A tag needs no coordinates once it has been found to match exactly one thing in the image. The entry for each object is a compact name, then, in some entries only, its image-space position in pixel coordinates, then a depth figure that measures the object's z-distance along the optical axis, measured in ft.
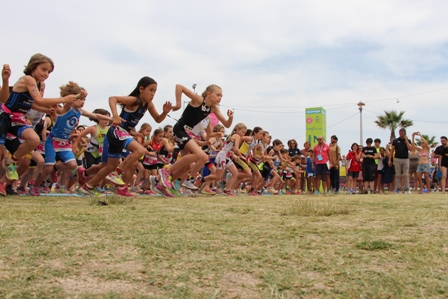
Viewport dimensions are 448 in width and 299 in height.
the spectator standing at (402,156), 45.00
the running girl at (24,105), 19.77
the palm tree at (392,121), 180.14
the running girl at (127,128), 22.03
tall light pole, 180.14
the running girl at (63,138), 23.93
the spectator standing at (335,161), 46.32
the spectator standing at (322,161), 45.52
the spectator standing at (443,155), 43.14
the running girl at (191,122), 23.90
